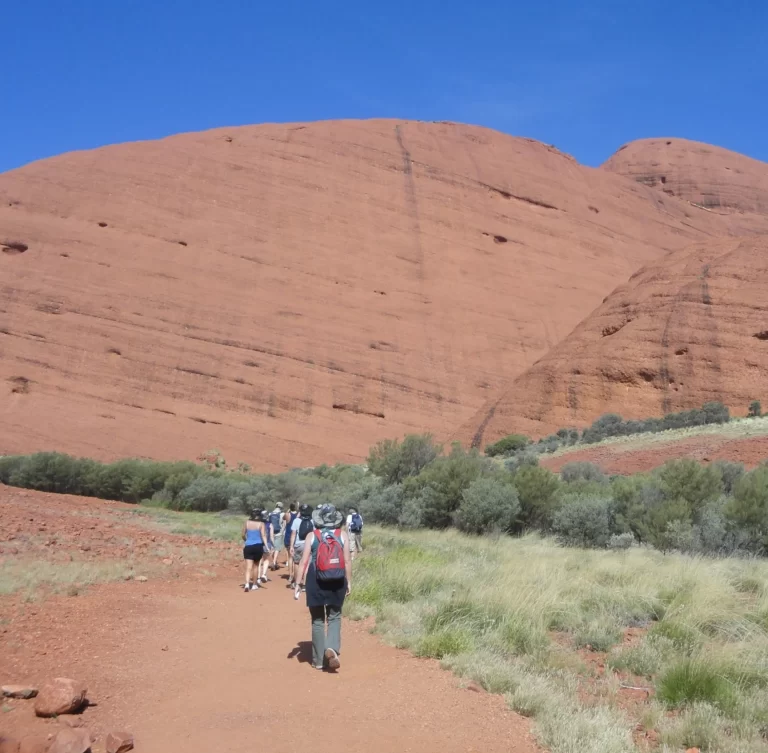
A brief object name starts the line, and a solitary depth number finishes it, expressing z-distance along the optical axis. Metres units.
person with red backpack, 5.54
